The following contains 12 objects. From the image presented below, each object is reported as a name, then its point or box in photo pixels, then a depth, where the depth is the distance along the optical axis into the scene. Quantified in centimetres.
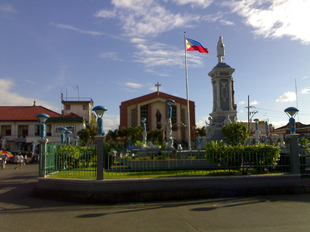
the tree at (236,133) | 1354
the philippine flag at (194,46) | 2508
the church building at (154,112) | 5862
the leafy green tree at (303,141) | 1854
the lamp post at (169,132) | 1405
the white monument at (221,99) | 1902
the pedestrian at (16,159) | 2220
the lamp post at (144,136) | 2221
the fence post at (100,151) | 880
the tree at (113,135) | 4616
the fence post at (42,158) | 958
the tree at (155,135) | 4731
